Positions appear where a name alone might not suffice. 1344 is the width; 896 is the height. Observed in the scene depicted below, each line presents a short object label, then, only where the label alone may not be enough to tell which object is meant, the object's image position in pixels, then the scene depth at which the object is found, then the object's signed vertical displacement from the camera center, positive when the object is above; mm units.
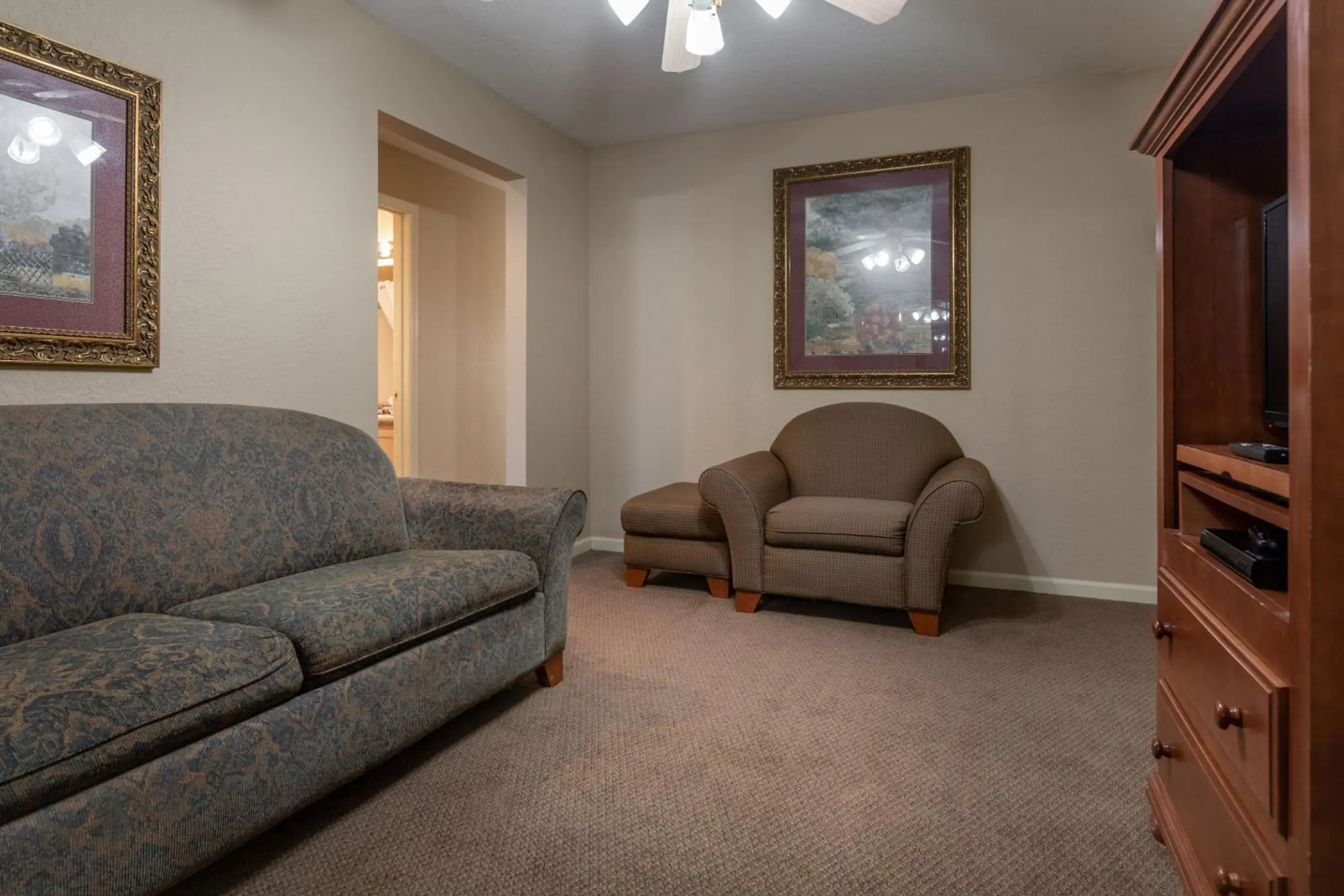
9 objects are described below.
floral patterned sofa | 1169 -348
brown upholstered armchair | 2930 -209
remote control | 1094 +8
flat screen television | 1336 +272
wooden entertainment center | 878 -12
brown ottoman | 3445 -384
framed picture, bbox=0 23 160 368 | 1909 +673
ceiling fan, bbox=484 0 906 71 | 2113 +1270
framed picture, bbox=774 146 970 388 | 3713 +940
